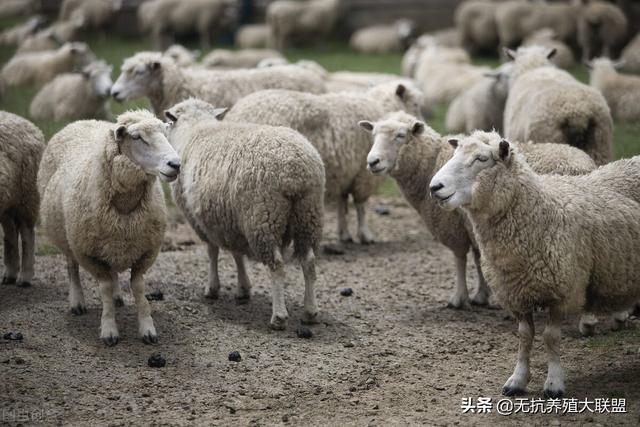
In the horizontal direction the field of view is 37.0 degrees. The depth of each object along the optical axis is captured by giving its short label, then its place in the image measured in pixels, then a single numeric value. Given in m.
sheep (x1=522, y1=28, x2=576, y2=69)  17.06
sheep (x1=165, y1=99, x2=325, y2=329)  7.04
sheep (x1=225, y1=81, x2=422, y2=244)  9.12
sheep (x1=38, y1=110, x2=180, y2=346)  6.56
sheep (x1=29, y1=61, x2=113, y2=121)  13.23
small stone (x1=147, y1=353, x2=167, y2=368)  6.42
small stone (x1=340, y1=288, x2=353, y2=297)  8.09
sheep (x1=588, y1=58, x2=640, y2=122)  12.93
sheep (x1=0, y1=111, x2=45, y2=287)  7.96
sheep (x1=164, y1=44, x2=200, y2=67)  15.61
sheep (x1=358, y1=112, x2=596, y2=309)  7.70
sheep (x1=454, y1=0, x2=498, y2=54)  19.47
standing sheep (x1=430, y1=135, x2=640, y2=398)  5.74
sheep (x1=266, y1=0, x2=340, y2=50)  20.41
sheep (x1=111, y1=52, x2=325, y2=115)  10.12
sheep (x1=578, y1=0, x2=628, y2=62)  17.52
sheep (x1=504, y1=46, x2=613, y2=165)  8.74
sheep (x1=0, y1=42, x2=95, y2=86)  16.25
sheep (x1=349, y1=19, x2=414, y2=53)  20.47
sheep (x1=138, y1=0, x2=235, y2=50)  20.88
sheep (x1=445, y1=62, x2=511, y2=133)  11.66
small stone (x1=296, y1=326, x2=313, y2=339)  7.02
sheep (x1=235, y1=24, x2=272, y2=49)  20.86
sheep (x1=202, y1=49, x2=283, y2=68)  16.43
